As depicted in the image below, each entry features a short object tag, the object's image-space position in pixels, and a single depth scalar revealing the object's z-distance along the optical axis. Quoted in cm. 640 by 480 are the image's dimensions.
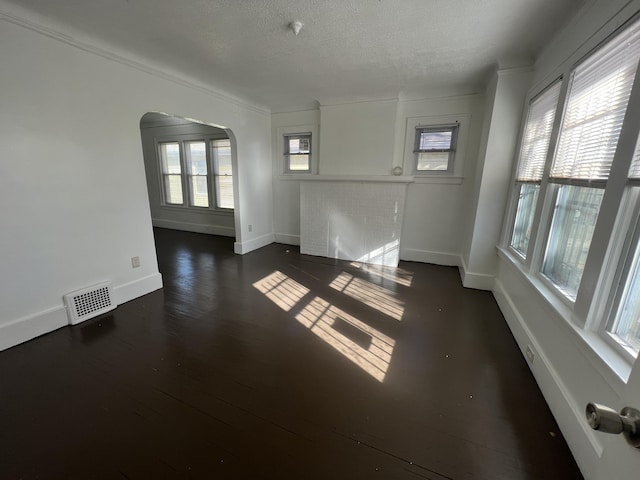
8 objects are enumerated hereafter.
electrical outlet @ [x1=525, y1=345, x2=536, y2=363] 185
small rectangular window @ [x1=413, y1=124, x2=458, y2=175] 379
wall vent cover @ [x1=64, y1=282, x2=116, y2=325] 234
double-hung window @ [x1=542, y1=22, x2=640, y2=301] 133
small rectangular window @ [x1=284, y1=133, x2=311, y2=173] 469
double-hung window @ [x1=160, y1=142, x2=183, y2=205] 594
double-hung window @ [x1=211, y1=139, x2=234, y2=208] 543
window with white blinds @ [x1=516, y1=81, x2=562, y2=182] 211
